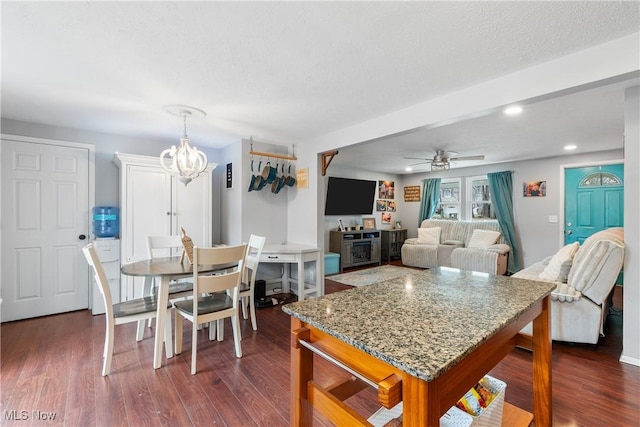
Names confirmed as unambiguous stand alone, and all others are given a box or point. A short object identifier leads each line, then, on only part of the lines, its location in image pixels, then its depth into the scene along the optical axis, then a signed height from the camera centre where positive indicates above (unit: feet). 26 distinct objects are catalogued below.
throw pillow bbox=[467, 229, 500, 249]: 18.63 -1.67
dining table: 7.41 -1.62
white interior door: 10.36 -0.60
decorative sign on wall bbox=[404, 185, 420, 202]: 24.50 +1.62
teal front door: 15.20 +0.67
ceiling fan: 15.19 +2.79
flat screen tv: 20.14 +1.16
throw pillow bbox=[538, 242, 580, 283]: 9.22 -1.74
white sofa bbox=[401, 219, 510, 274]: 17.33 -2.47
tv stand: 19.82 -2.41
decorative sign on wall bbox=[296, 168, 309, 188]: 13.34 +1.58
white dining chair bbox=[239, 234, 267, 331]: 9.74 -2.31
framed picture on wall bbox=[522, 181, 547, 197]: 17.75 +1.47
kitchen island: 2.57 -1.28
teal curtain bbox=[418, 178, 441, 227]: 23.06 +1.21
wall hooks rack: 12.84 +2.55
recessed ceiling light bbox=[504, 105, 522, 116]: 9.45 +3.33
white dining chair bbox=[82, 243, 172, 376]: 7.06 -2.57
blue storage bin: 18.33 -3.23
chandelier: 9.37 +1.82
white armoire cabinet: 11.37 +0.21
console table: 11.68 -1.88
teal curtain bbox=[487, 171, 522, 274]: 18.52 +0.22
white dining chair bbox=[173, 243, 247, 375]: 7.47 -2.39
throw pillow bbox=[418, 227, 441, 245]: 21.12 -1.72
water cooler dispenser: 11.13 -1.33
